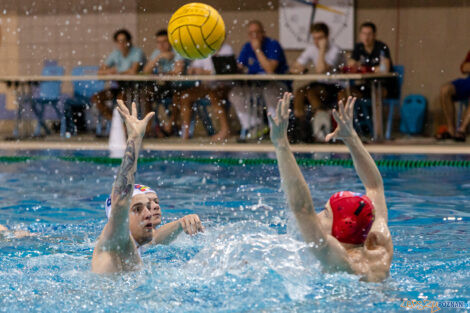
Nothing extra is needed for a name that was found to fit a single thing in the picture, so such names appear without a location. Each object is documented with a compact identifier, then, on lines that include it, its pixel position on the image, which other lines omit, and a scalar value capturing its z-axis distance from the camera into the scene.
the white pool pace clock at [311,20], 20.55
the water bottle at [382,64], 16.87
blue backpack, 19.66
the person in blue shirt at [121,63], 18.20
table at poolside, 16.17
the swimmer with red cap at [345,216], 4.64
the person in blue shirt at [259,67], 17.17
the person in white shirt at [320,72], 17.23
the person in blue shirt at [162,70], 17.69
